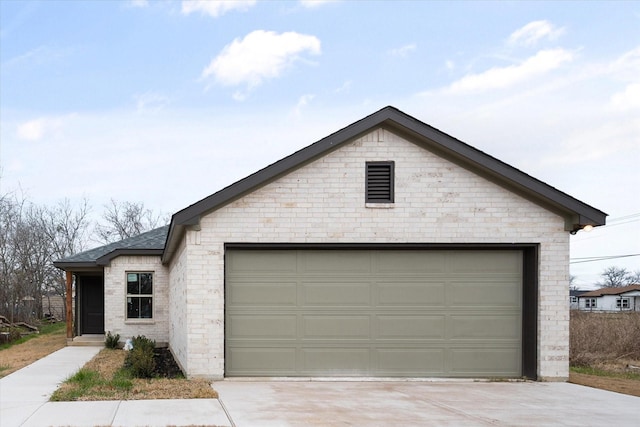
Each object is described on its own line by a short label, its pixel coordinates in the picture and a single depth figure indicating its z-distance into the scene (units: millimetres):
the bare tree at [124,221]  50562
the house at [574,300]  82062
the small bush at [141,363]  11461
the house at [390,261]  11188
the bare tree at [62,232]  43000
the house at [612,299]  71438
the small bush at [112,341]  18328
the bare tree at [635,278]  102500
